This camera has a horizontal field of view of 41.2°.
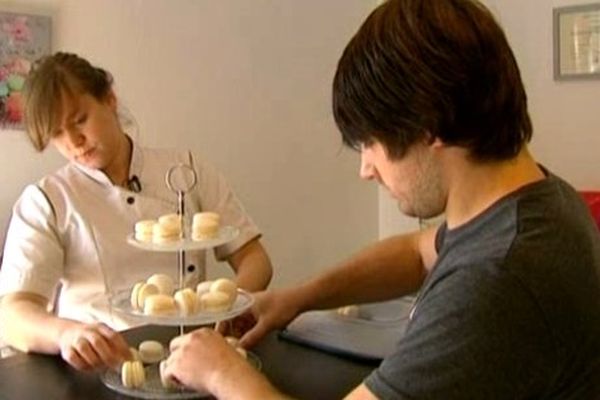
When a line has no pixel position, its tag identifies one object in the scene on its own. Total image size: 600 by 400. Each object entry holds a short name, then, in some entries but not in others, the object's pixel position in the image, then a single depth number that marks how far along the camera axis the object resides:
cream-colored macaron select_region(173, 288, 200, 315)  1.18
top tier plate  1.25
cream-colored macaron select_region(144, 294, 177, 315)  1.17
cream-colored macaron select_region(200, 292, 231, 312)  1.21
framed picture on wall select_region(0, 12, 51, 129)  2.09
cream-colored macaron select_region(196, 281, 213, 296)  1.25
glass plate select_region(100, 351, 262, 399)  1.11
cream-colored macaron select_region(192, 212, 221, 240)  1.31
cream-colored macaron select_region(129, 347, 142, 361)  1.22
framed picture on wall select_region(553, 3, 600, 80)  2.67
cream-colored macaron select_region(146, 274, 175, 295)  1.25
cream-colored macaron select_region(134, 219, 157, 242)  1.31
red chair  2.32
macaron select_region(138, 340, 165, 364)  1.24
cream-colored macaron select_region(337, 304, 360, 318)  1.46
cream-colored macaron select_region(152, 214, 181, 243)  1.27
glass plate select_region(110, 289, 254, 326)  1.17
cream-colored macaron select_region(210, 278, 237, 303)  1.24
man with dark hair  0.77
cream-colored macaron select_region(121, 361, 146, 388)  1.14
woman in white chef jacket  1.71
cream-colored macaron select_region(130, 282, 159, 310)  1.22
